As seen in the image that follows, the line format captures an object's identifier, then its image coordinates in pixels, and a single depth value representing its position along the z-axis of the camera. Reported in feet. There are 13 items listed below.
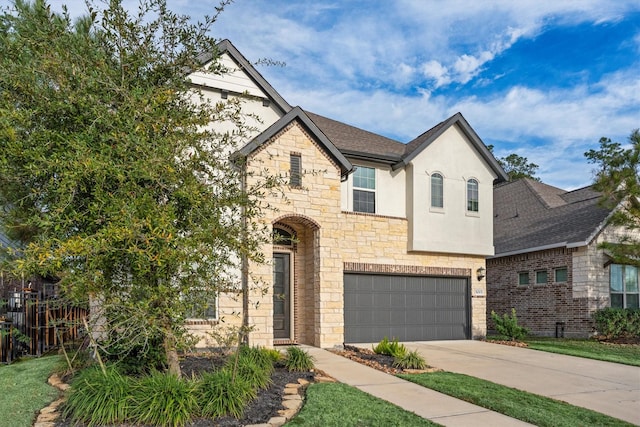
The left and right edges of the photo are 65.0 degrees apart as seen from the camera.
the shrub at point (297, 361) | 28.53
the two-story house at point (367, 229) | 41.63
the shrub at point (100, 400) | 17.93
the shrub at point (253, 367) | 22.45
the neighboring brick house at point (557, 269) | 53.98
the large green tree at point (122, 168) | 18.06
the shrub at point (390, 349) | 33.24
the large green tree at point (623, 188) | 47.91
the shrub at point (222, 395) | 18.98
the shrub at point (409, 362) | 31.42
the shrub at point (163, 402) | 17.88
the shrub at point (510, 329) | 49.83
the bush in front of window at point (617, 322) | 51.16
